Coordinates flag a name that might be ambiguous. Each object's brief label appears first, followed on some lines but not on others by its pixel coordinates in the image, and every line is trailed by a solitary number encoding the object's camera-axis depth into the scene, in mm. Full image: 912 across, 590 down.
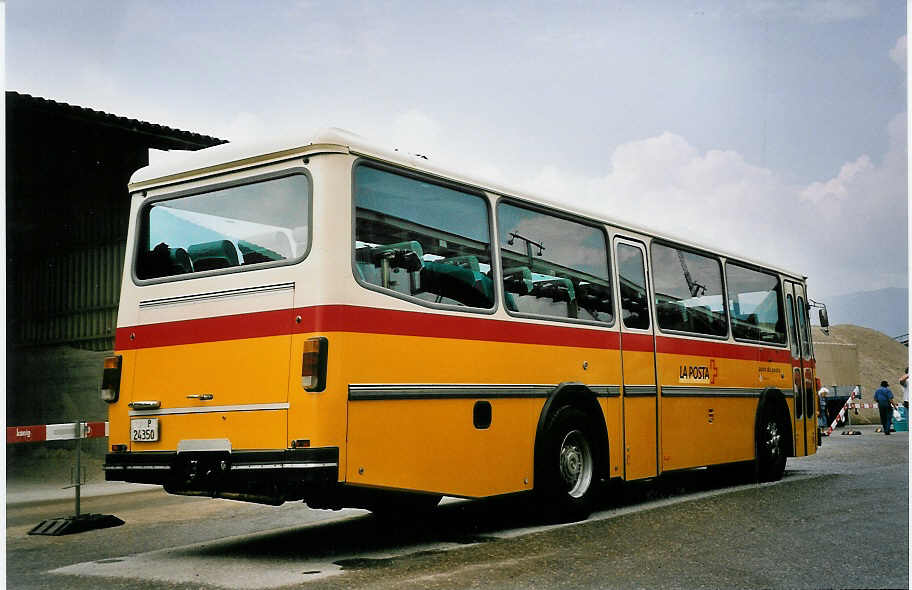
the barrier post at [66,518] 9602
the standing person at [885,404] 23844
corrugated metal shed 15797
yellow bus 6832
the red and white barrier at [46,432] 9820
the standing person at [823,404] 27766
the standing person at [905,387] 23469
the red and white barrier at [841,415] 24906
